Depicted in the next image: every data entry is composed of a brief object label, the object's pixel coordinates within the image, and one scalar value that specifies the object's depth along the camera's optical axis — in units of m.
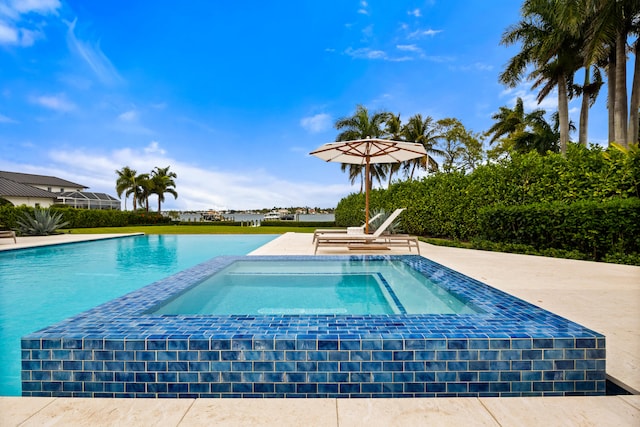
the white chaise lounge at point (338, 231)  9.31
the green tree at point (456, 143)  29.75
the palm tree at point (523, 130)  28.72
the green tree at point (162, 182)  48.56
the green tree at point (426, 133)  29.06
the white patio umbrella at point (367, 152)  8.33
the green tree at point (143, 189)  46.77
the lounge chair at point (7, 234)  13.02
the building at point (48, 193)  33.81
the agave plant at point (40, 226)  16.16
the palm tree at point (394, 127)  28.89
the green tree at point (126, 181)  46.00
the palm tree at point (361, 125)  27.67
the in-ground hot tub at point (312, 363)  2.22
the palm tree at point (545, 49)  16.84
